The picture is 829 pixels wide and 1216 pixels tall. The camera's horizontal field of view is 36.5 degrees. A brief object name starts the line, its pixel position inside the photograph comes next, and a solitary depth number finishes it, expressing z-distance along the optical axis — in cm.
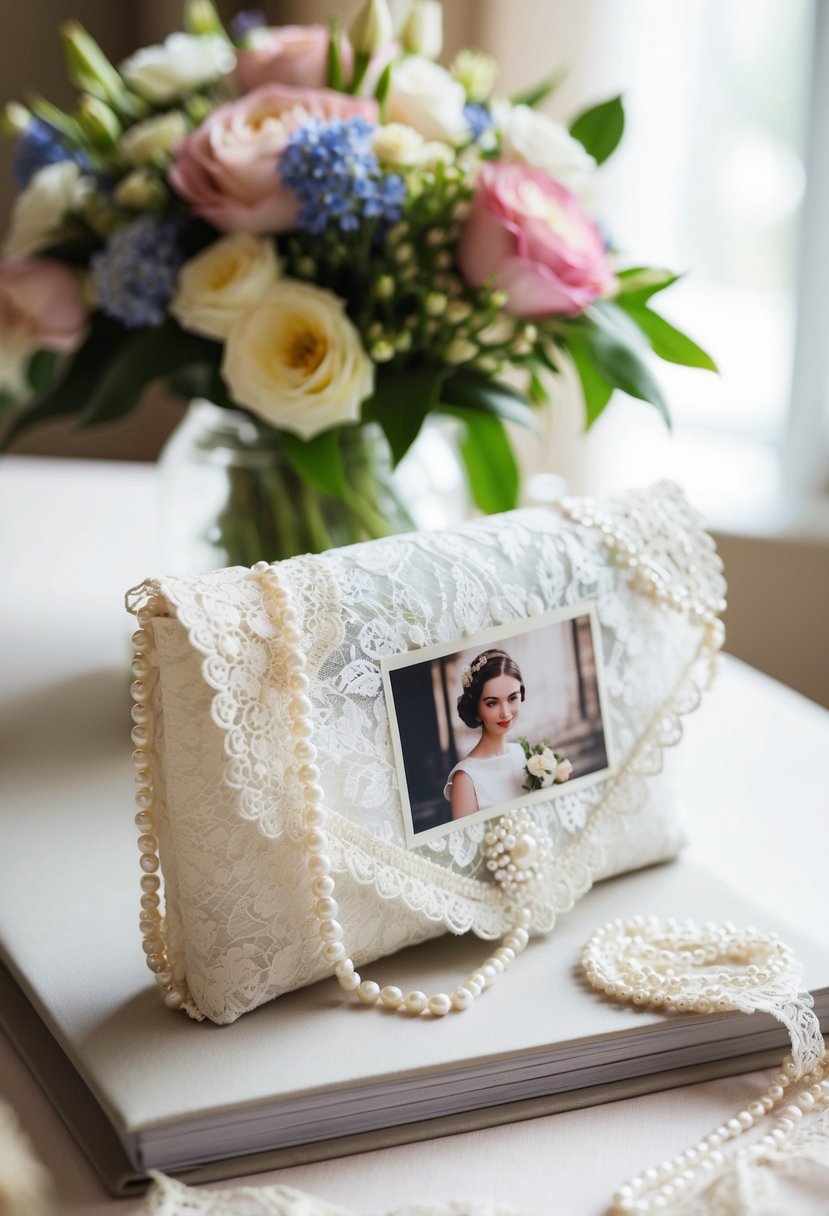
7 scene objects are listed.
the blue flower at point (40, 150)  103
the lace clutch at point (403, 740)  62
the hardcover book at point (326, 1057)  57
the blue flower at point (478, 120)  96
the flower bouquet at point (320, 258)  87
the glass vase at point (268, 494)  98
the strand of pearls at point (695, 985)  57
